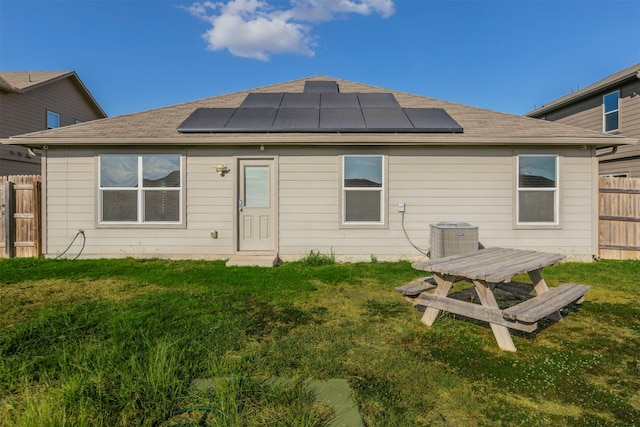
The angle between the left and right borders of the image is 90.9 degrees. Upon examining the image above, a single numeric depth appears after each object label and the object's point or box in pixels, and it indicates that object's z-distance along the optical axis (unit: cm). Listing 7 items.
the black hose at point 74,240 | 675
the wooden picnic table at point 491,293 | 287
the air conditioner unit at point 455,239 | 600
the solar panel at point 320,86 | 912
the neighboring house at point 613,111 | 988
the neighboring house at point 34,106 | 1189
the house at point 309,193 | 668
